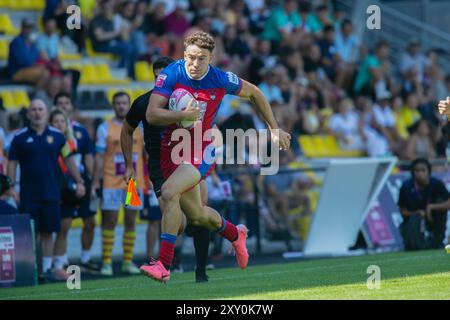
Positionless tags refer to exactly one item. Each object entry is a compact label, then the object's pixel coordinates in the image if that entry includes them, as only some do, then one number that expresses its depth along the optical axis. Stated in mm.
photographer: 17703
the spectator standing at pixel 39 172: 15156
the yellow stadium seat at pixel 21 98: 19406
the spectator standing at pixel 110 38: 21484
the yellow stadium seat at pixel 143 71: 22086
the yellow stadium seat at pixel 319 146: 23094
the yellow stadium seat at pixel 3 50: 20297
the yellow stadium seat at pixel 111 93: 20927
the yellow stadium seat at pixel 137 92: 21047
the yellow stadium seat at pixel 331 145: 23375
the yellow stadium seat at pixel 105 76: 21312
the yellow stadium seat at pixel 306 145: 22953
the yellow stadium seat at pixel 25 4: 21562
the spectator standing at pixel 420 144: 22750
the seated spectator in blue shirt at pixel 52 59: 18906
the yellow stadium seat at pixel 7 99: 19203
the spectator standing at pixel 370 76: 25484
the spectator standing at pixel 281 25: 24859
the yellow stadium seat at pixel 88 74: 21036
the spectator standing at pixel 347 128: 23516
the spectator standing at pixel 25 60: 19422
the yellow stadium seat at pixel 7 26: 20734
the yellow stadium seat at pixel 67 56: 21141
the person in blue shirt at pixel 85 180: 16250
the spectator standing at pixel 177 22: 23078
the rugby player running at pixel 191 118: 11242
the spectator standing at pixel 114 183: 16156
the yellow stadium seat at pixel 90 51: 21969
